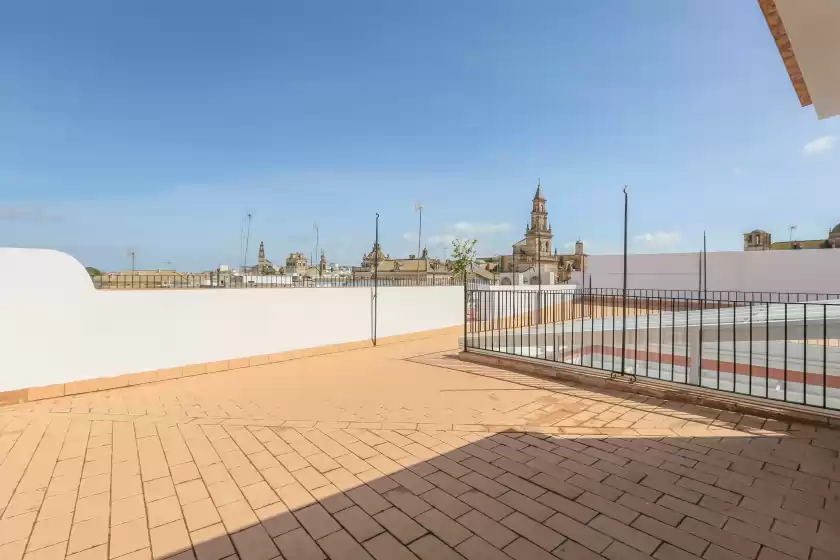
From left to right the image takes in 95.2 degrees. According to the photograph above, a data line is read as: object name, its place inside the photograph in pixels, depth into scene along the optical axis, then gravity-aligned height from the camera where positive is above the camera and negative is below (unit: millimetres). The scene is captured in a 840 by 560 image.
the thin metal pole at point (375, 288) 9430 -374
